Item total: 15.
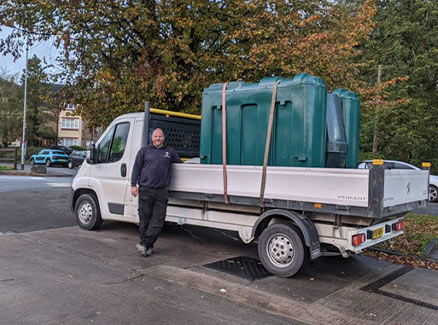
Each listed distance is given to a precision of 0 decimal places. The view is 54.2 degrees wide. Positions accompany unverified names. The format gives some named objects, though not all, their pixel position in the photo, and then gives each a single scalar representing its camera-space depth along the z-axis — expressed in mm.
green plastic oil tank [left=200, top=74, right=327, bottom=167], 5793
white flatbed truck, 4914
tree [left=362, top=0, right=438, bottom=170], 22172
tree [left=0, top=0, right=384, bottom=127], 9875
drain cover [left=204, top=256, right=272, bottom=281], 5676
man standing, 6418
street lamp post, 29312
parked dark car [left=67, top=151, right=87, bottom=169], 33859
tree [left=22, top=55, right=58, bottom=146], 46250
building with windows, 61625
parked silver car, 15809
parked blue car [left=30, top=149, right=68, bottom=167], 35438
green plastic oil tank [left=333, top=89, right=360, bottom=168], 6855
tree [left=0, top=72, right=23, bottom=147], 43281
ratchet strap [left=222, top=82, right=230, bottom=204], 6329
